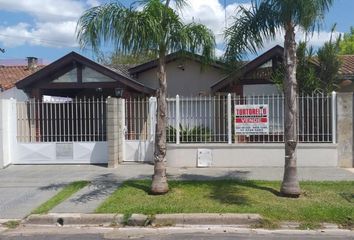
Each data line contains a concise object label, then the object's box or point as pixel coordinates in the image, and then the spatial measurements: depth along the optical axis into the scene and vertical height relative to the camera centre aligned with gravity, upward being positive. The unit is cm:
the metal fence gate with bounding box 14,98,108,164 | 1459 -36
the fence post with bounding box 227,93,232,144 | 1361 -15
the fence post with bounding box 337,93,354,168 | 1323 -38
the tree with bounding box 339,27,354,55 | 4816 +785
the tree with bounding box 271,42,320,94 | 1462 +140
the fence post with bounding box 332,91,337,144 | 1326 +3
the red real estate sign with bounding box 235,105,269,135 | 1362 -2
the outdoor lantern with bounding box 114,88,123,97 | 1659 +98
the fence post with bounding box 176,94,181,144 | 1383 -8
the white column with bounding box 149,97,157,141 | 1451 +11
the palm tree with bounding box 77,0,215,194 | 887 +163
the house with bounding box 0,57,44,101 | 2331 +274
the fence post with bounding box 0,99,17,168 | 1399 -30
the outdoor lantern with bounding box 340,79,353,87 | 1639 +122
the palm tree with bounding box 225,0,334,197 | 875 +176
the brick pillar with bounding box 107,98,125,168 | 1363 -36
